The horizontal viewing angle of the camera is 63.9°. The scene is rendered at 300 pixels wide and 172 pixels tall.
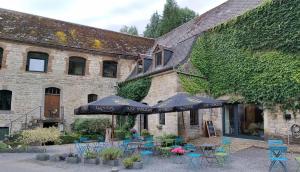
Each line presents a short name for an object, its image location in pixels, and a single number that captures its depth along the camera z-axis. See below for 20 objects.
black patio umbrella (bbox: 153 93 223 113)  9.16
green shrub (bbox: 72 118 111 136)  17.20
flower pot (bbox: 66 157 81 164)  8.64
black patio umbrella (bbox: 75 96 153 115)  8.52
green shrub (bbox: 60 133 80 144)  15.05
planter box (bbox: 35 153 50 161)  9.36
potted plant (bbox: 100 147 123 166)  8.23
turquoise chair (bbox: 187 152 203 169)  7.65
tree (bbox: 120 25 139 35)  40.44
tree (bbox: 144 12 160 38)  33.58
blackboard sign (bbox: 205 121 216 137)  14.23
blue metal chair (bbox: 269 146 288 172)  6.45
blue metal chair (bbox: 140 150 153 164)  8.64
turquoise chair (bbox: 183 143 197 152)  9.12
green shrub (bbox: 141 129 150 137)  15.87
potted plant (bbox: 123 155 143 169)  7.63
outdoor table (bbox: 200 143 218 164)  8.48
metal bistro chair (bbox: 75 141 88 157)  9.63
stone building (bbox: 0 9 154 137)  16.44
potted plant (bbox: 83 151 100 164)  8.45
